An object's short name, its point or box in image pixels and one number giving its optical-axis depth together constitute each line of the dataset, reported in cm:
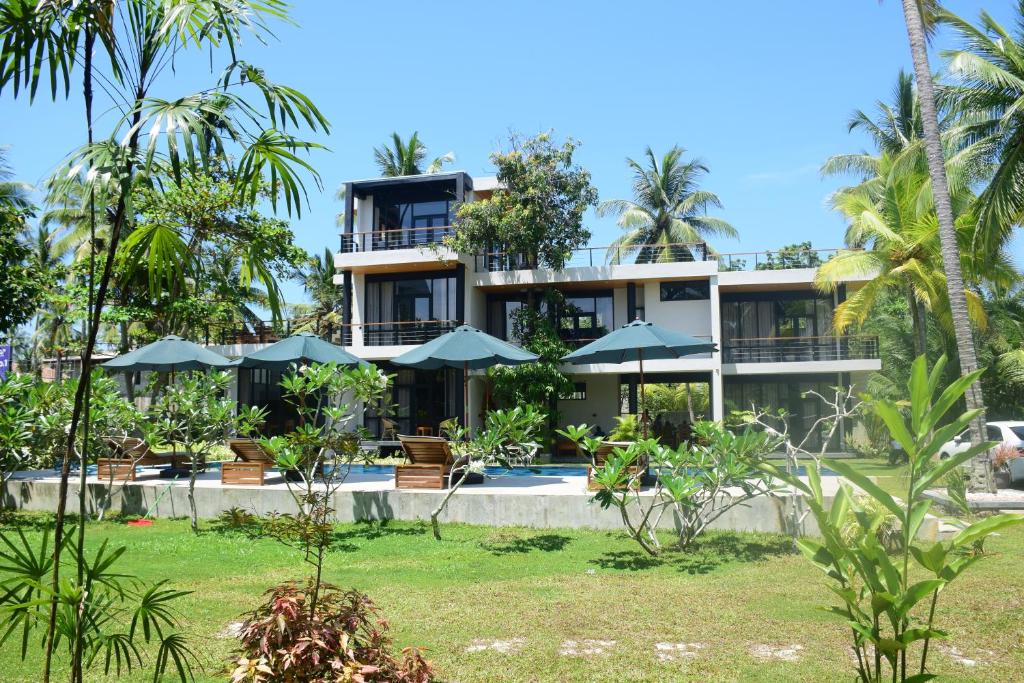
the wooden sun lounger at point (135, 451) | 1213
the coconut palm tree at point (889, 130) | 2712
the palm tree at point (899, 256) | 1775
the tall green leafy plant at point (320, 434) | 887
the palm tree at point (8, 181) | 1997
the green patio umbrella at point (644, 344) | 1266
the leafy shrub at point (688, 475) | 771
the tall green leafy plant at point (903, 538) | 264
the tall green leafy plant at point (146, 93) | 285
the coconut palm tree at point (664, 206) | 3300
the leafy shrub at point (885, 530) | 761
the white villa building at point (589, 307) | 2136
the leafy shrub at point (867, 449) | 2091
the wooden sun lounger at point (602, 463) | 906
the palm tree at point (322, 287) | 3694
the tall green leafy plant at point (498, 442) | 916
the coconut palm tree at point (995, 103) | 1369
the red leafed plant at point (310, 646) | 327
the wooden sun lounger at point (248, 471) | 1228
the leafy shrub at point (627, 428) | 1373
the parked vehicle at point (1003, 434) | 1414
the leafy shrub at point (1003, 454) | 1165
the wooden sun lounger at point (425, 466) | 1127
